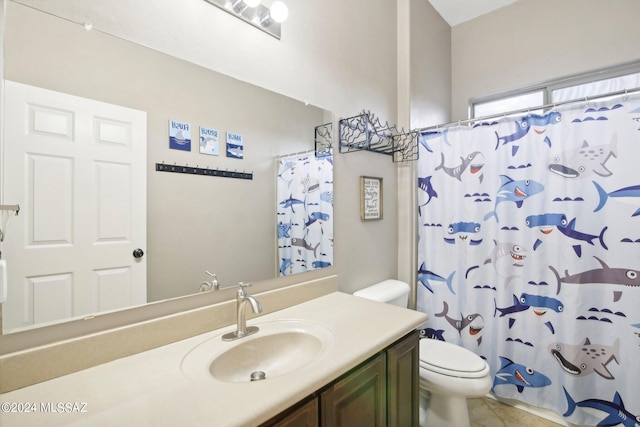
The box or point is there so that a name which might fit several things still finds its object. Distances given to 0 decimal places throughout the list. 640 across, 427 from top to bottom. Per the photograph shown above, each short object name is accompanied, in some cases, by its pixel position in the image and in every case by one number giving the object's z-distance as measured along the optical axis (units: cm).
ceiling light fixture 115
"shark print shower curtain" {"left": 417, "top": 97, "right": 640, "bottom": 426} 151
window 217
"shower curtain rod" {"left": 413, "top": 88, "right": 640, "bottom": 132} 144
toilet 146
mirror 80
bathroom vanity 63
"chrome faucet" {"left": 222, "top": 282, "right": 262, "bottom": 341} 101
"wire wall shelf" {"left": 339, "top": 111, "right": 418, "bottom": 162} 170
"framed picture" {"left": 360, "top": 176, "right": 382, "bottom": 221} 182
